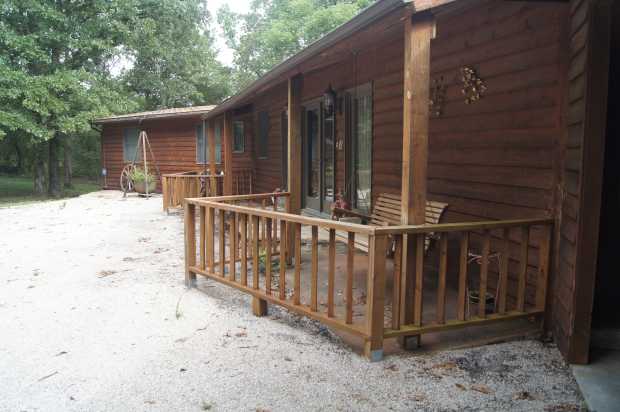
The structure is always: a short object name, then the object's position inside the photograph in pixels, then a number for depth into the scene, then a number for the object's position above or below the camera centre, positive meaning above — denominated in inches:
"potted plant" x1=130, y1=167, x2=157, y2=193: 542.9 -35.0
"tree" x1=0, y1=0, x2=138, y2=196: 515.2 +98.9
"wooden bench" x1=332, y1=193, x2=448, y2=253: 172.1 -24.2
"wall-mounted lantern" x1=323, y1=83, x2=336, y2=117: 271.6 +28.3
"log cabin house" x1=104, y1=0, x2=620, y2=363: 107.1 -7.6
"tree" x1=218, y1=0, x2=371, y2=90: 882.1 +241.6
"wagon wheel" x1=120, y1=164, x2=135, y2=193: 567.5 -35.3
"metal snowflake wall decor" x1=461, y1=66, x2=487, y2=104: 159.2 +21.6
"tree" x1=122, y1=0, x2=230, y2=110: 765.3 +155.3
